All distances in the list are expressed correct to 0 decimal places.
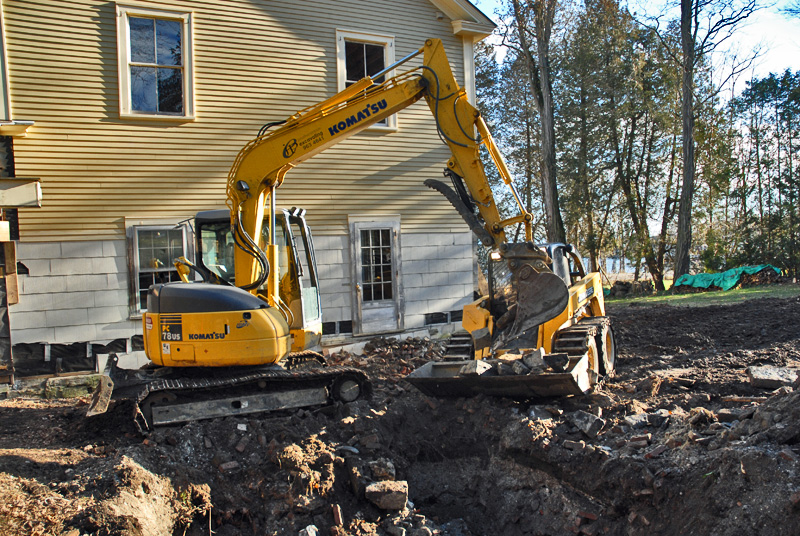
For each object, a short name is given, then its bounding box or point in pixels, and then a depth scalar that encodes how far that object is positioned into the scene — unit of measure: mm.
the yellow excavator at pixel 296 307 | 6082
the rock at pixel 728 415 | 5180
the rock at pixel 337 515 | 4812
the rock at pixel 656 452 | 4710
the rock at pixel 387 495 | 4949
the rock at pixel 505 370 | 6020
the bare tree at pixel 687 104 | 20547
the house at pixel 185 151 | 9039
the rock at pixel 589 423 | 5348
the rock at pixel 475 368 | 6076
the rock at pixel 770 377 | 6562
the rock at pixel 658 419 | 5406
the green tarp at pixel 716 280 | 18983
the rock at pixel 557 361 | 5859
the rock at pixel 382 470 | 5227
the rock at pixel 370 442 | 5703
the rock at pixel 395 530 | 4676
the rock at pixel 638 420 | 5465
